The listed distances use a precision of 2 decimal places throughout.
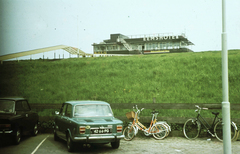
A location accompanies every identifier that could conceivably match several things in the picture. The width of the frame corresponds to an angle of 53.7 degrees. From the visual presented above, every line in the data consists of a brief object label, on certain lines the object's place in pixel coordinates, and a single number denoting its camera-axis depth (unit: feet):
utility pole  20.97
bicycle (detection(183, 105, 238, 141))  30.40
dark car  26.40
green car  23.65
